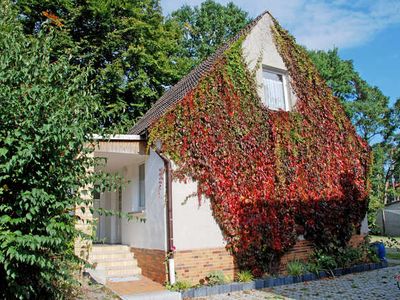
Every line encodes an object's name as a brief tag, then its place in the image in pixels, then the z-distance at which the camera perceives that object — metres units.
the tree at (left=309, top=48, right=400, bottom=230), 35.81
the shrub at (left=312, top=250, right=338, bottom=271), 11.22
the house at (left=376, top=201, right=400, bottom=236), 30.30
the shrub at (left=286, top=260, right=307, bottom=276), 10.52
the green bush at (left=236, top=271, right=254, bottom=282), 9.73
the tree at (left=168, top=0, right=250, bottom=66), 30.58
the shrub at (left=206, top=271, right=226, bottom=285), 9.32
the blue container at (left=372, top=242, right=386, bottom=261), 13.11
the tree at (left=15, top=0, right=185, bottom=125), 20.34
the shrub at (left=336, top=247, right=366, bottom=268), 11.73
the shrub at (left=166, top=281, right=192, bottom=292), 8.77
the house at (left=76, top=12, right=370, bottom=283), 9.84
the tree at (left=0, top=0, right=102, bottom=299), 5.00
